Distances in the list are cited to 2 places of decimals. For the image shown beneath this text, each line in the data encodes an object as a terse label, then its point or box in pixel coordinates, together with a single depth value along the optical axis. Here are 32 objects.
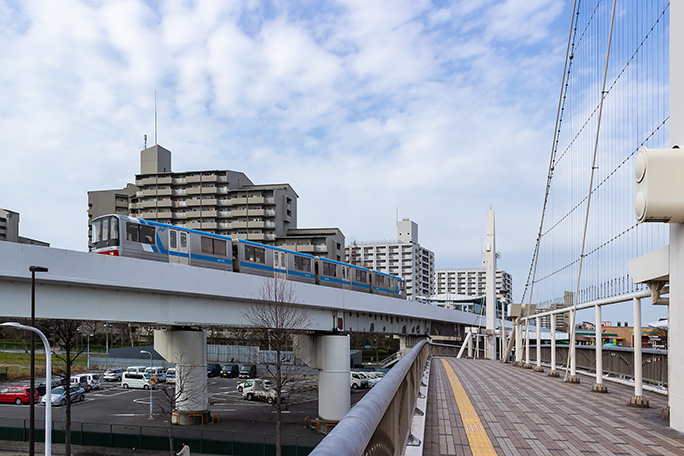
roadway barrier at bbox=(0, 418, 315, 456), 24.59
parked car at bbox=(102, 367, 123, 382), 55.78
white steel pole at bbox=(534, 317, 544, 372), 20.66
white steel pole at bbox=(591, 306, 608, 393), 12.85
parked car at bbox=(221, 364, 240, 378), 57.88
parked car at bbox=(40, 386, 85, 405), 39.75
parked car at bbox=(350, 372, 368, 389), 46.00
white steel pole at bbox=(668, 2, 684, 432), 7.75
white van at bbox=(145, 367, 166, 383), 47.70
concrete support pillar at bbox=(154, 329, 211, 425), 29.66
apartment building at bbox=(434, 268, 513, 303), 177.25
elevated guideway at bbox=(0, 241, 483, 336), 16.58
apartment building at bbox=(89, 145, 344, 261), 86.50
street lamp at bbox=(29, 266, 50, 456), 15.77
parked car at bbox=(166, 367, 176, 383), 48.80
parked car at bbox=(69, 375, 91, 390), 47.33
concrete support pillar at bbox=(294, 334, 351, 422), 30.08
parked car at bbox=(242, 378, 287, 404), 40.88
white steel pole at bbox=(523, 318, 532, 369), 23.22
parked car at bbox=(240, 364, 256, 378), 56.03
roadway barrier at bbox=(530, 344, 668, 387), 14.23
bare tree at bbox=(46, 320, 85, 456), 23.77
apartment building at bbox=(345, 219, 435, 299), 136.50
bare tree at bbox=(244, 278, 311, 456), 26.44
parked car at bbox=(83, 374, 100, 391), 48.44
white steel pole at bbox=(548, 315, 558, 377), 18.08
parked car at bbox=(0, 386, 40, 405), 40.81
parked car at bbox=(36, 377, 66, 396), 43.99
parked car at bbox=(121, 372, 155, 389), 50.24
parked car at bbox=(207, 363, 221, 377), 58.09
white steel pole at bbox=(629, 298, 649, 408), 10.24
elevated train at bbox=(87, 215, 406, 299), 24.08
